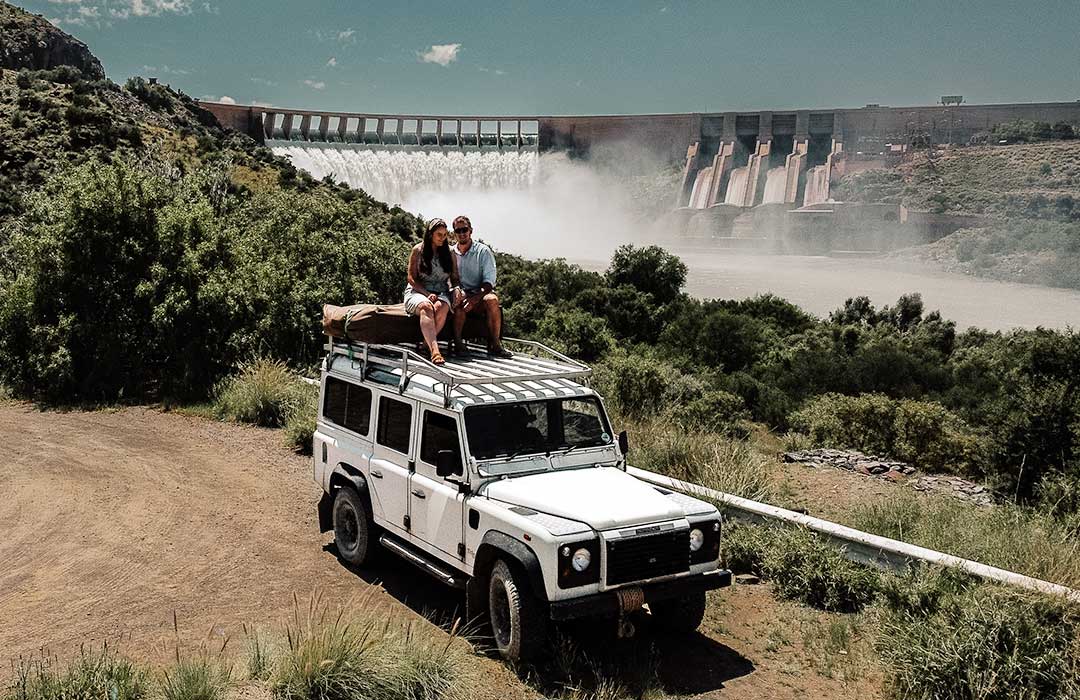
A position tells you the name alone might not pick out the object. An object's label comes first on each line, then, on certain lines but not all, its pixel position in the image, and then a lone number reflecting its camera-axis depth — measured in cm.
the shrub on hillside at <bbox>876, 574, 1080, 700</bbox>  602
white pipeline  690
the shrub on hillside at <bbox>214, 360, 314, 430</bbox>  1605
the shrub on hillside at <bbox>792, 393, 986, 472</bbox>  1395
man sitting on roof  908
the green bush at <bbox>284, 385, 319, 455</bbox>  1416
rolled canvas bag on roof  876
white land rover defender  633
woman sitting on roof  878
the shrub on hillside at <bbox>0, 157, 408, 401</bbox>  1908
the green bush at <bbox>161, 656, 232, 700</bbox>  566
